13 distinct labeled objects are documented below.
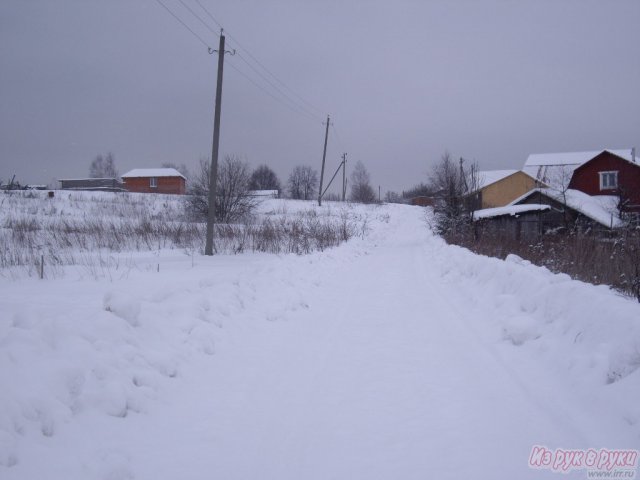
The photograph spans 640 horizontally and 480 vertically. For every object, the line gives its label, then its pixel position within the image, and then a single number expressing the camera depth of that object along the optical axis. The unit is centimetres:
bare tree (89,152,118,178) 11202
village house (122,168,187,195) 7331
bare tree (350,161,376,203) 7516
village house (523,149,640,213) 3644
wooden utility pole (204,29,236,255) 1598
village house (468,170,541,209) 4722
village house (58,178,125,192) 6731
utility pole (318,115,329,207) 4675
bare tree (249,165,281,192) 11156
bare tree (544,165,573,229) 2518
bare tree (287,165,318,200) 11639
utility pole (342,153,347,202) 6588
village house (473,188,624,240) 2174
